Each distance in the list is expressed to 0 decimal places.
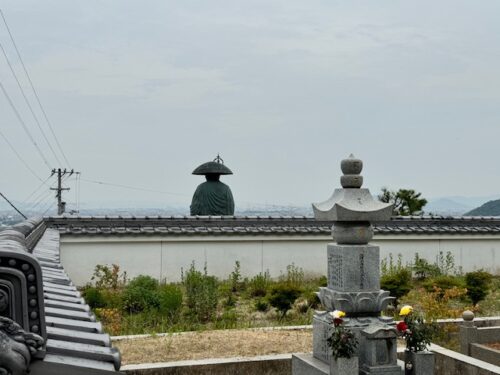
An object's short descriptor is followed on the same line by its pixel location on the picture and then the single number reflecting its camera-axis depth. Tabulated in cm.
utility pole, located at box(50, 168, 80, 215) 4182
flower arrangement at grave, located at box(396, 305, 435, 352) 742
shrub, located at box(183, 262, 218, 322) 1284
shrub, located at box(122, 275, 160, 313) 1336
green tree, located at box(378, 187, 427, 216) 3108
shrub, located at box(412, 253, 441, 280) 1862
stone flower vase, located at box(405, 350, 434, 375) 736
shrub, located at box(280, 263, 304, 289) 1812
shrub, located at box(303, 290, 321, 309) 1389
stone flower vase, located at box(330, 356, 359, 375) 716
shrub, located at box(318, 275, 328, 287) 1695
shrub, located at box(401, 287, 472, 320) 1186
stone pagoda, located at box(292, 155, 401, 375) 764
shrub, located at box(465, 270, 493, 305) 1451
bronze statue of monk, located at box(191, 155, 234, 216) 2367
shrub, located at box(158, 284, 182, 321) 1282
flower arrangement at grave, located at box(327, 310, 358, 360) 715
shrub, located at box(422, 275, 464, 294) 1488
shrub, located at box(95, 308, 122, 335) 1081
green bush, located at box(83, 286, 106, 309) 1323
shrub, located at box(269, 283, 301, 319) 1281
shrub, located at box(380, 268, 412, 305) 1419
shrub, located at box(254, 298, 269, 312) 1355
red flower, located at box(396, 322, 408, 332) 737
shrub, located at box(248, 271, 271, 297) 1591
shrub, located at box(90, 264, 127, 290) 1633
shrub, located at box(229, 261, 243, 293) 1692
